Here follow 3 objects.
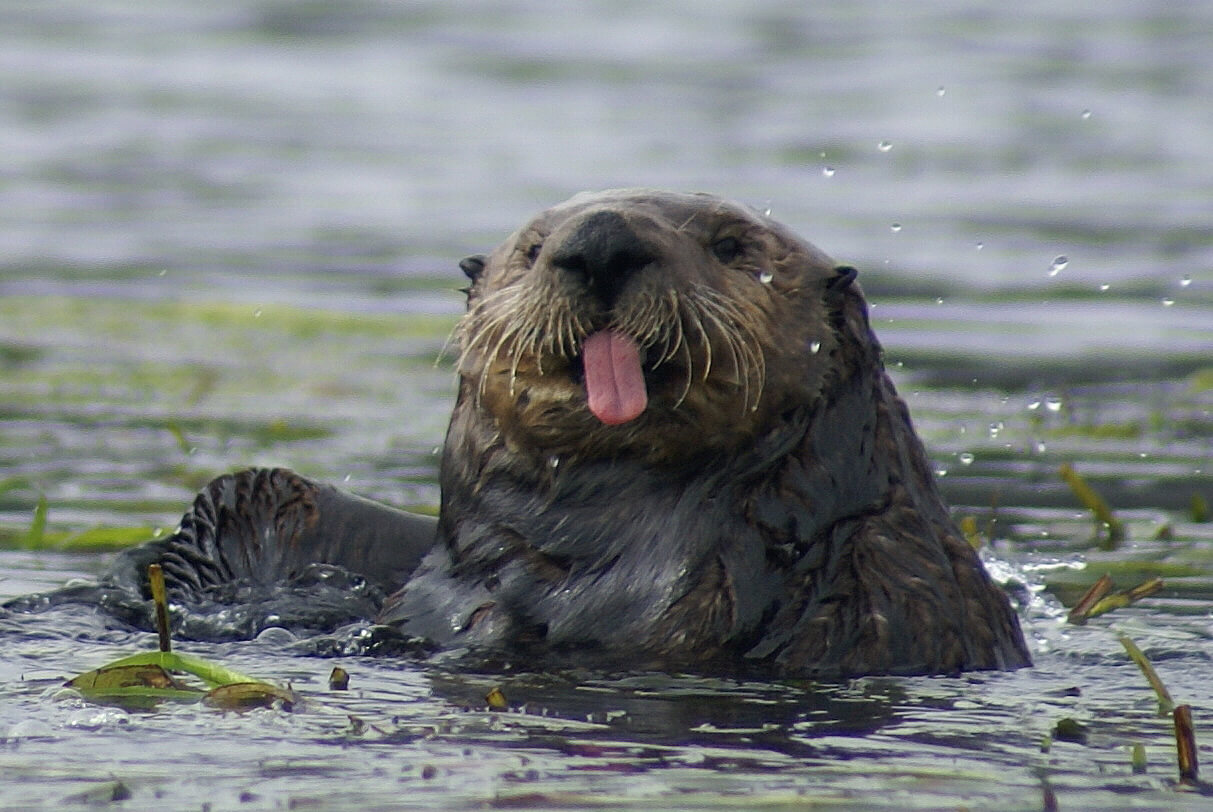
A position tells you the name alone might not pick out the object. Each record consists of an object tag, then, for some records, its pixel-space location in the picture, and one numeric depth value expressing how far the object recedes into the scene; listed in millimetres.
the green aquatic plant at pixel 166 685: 7520
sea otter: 8227
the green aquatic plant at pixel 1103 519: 12156
